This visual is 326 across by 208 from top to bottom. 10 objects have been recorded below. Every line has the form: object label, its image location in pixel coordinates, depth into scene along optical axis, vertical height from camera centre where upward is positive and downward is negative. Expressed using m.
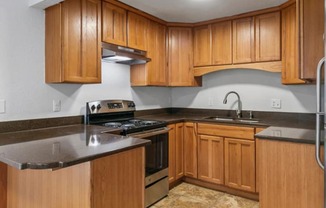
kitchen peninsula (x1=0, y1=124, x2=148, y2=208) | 1.35 -0.44
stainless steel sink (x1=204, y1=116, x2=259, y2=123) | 3.23 -0.25
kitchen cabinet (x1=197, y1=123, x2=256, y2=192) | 2.78 -0.67
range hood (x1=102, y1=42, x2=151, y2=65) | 2.56 +0.53
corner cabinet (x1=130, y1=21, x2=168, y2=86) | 3.20 +0.51
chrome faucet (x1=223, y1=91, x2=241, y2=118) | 3.37 -0.01
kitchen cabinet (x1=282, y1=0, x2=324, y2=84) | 1.83 +0.51
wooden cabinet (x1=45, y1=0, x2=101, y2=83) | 2.15 +0.57
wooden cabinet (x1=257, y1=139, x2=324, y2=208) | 1.75 -0.58
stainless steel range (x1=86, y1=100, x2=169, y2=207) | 2.58 -0.36
